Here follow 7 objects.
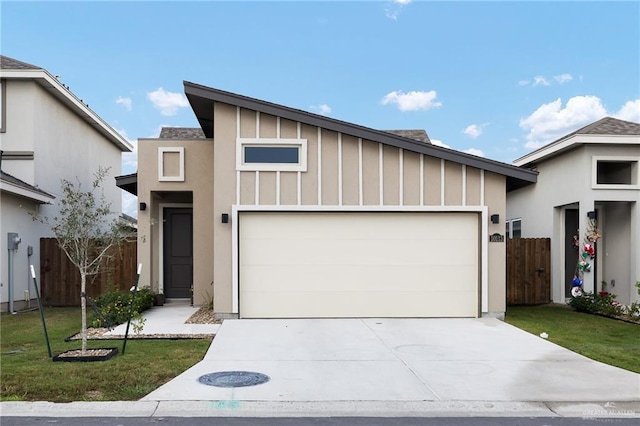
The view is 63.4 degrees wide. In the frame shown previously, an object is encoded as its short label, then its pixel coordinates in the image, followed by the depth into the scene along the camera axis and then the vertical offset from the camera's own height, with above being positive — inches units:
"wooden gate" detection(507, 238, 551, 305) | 553.9 -52.1
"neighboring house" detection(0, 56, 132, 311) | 488.7 +71.6
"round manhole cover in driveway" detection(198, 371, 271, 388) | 237.1 -74.8
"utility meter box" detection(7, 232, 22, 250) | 478.9 -18.0
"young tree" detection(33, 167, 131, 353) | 287.3 -5.3
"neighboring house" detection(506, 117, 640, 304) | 515.8 +20.1
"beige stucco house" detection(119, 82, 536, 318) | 422.3 +2.1
